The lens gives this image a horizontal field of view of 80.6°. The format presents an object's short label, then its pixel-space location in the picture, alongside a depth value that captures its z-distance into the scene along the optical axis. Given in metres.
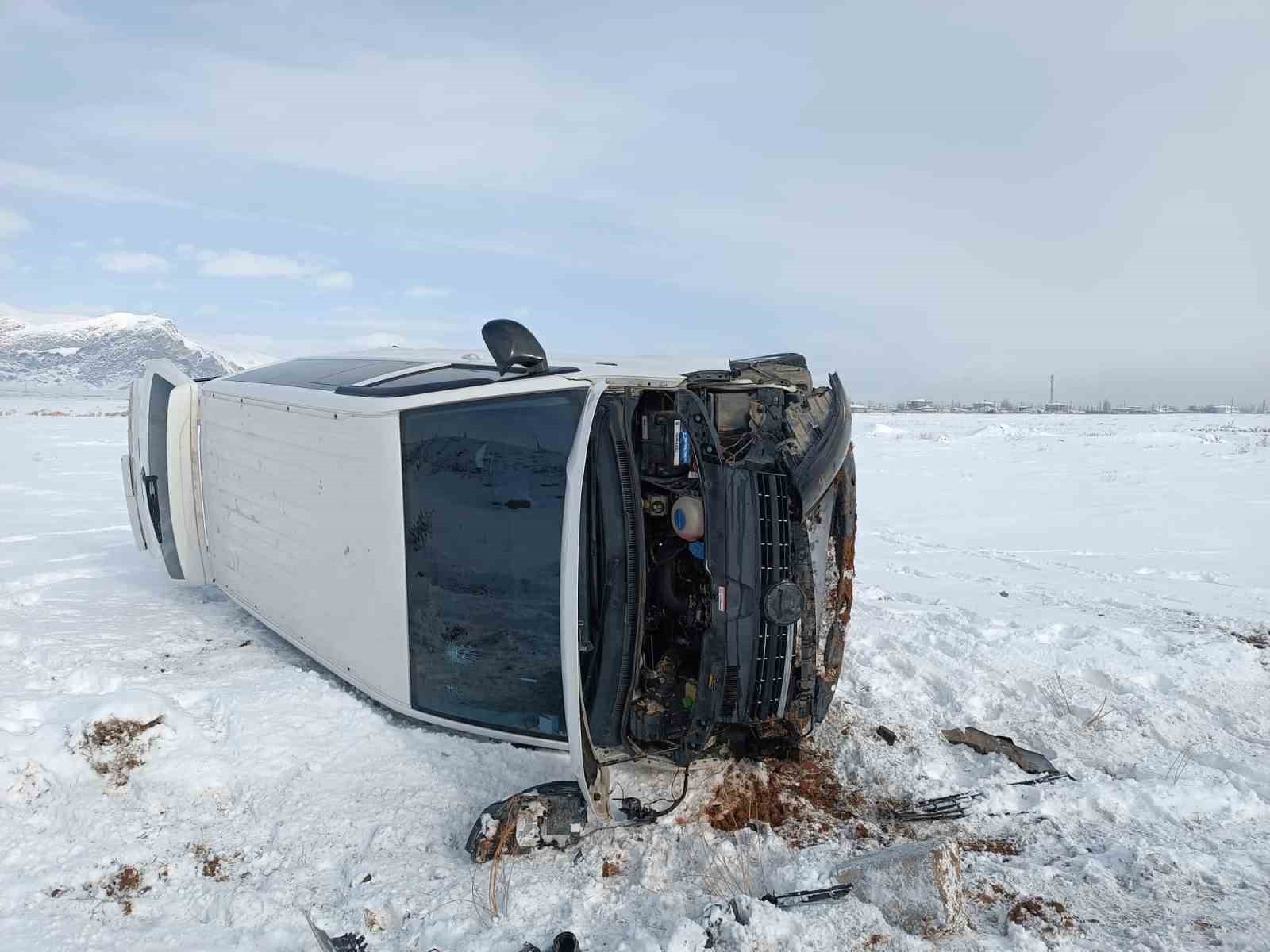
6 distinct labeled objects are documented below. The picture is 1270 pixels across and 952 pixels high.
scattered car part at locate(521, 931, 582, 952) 2.46
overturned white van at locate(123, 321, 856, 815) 3.22
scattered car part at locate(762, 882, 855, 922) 2.67
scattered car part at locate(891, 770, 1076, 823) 3.37
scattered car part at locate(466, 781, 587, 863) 3.03
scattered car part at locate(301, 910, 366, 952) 2.54
